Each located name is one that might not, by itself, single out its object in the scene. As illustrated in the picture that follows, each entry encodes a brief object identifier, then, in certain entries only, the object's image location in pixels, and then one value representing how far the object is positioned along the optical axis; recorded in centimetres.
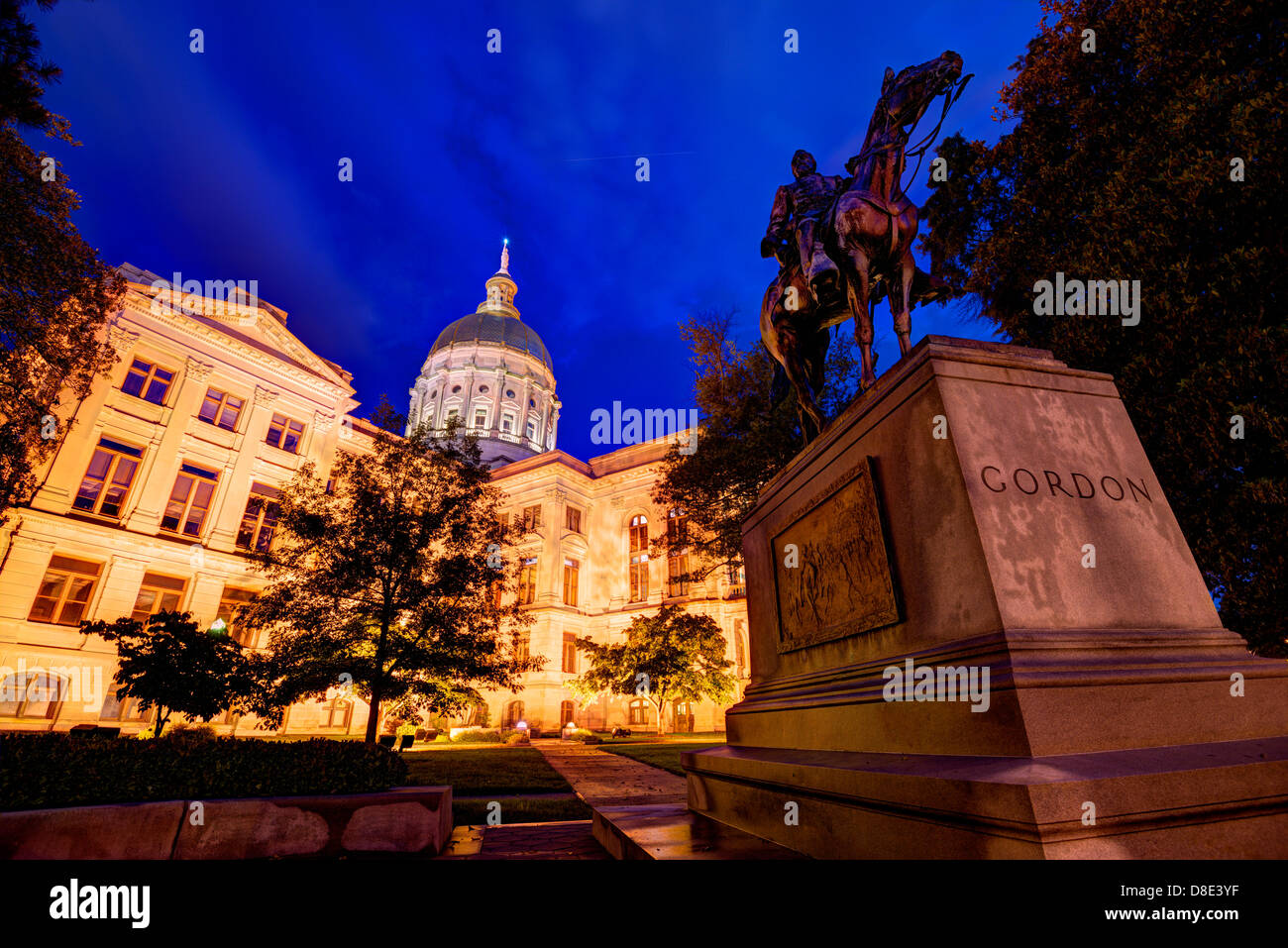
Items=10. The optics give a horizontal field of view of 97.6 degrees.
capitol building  2219
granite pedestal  190
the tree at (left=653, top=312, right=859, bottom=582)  1562
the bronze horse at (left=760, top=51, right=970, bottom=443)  472
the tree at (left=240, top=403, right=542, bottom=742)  1239
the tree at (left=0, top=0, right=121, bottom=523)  1176
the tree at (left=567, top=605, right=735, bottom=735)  2792
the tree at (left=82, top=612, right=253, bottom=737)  1018
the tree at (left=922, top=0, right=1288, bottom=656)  686
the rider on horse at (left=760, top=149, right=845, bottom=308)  503
